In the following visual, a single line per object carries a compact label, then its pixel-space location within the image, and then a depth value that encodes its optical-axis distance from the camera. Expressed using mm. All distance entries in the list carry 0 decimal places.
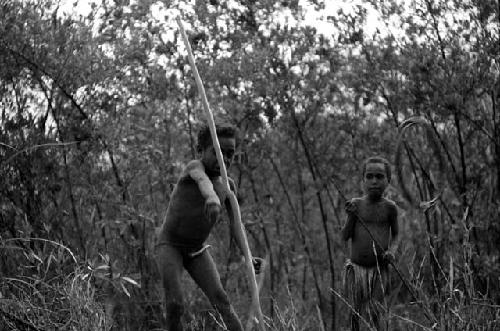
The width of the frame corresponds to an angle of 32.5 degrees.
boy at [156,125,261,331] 5422
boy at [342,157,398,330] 6137
